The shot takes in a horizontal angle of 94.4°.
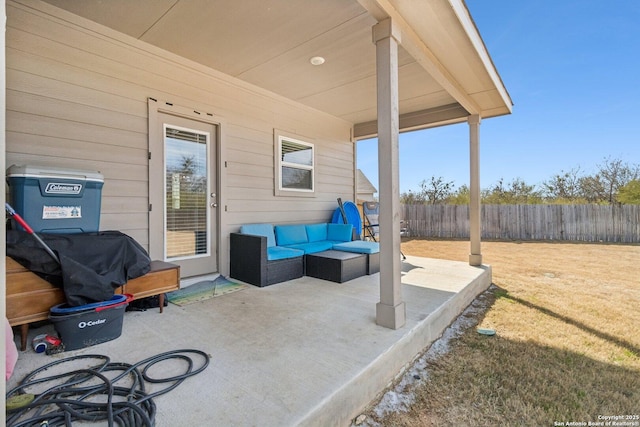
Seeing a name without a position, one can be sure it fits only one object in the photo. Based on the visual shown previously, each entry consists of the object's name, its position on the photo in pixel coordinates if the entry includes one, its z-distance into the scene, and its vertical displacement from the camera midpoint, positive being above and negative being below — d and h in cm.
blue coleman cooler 217 +18
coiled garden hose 131 -88
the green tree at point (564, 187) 1316 +119
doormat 312 -84
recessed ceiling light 358 +192
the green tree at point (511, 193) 1350 +96
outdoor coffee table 382 -66
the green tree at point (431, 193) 1496 +112
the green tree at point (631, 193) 1049 +67
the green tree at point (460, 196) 1349 +84
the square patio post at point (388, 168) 247 +40
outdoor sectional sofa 366 -45
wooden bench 193 -52
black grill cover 200 -30
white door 346 +31
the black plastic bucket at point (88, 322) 197 -71
